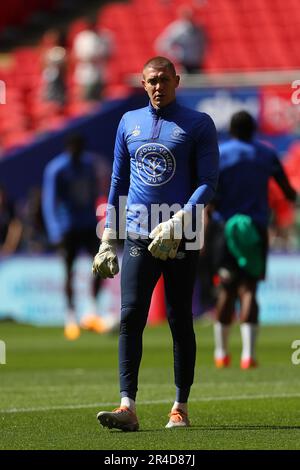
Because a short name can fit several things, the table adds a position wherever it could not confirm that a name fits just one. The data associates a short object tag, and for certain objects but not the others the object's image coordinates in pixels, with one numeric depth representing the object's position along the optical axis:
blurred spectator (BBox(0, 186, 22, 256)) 24.73
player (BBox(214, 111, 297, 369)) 12.79
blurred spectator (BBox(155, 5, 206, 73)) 24.64
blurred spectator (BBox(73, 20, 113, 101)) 26.14
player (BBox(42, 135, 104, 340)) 17.84
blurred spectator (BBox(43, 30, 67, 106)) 27.11
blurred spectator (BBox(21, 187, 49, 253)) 24.09
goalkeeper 8.48
